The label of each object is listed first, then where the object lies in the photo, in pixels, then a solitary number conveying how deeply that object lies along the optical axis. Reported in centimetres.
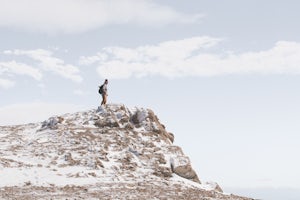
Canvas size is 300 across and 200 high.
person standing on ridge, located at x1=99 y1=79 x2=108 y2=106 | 4075
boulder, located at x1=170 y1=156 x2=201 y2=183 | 3111
